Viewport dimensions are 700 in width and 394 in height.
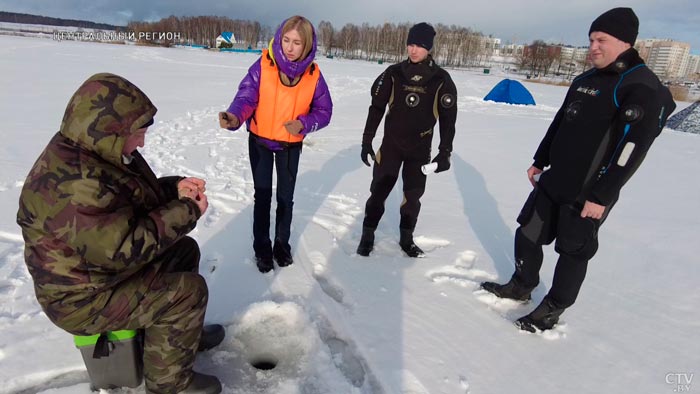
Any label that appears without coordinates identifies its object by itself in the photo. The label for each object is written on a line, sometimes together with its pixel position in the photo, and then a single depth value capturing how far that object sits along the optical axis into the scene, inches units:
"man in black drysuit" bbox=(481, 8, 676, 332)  85.1
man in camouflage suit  59.3
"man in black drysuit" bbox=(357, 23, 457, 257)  125.6
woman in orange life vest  109.0
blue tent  661.3
